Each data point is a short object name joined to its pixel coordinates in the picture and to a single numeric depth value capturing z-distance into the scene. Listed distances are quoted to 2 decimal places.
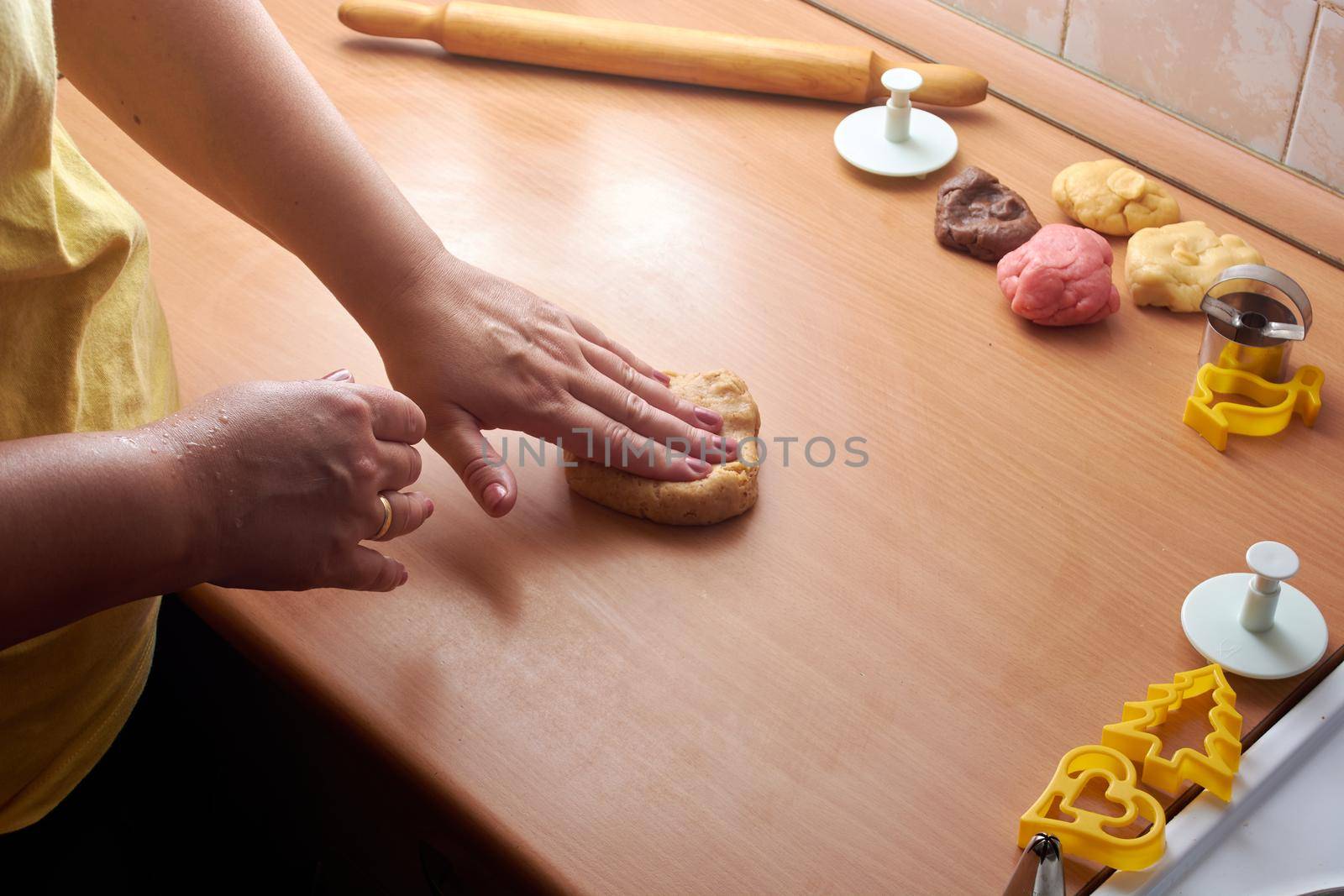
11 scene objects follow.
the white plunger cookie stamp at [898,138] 1.13
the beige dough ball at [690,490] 0.87
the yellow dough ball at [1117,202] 1.06
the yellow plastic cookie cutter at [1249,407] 0.91
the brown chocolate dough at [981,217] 1.05
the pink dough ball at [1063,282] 0.98
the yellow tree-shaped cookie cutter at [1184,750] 0.72
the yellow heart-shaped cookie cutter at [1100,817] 0.68
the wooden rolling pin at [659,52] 1.21
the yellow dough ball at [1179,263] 1.00
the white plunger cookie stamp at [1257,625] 0.77
